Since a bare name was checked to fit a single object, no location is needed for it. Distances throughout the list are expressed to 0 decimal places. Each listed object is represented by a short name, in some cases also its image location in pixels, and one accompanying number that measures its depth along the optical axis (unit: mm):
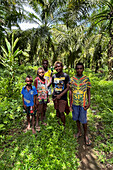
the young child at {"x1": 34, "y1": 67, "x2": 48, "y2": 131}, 3070
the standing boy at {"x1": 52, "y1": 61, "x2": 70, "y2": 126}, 2822
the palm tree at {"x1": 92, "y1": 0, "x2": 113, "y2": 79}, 6832
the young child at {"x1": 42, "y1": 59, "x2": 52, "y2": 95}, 3525
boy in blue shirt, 2915
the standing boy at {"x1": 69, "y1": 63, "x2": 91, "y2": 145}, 2508
